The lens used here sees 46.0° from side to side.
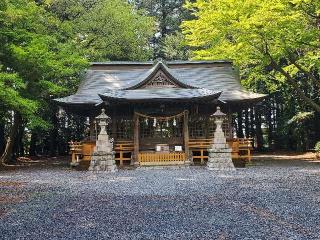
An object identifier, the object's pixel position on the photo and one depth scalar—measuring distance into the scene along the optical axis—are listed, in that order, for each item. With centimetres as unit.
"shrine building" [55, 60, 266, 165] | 1947
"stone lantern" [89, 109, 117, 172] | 1708
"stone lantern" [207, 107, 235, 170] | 1702
